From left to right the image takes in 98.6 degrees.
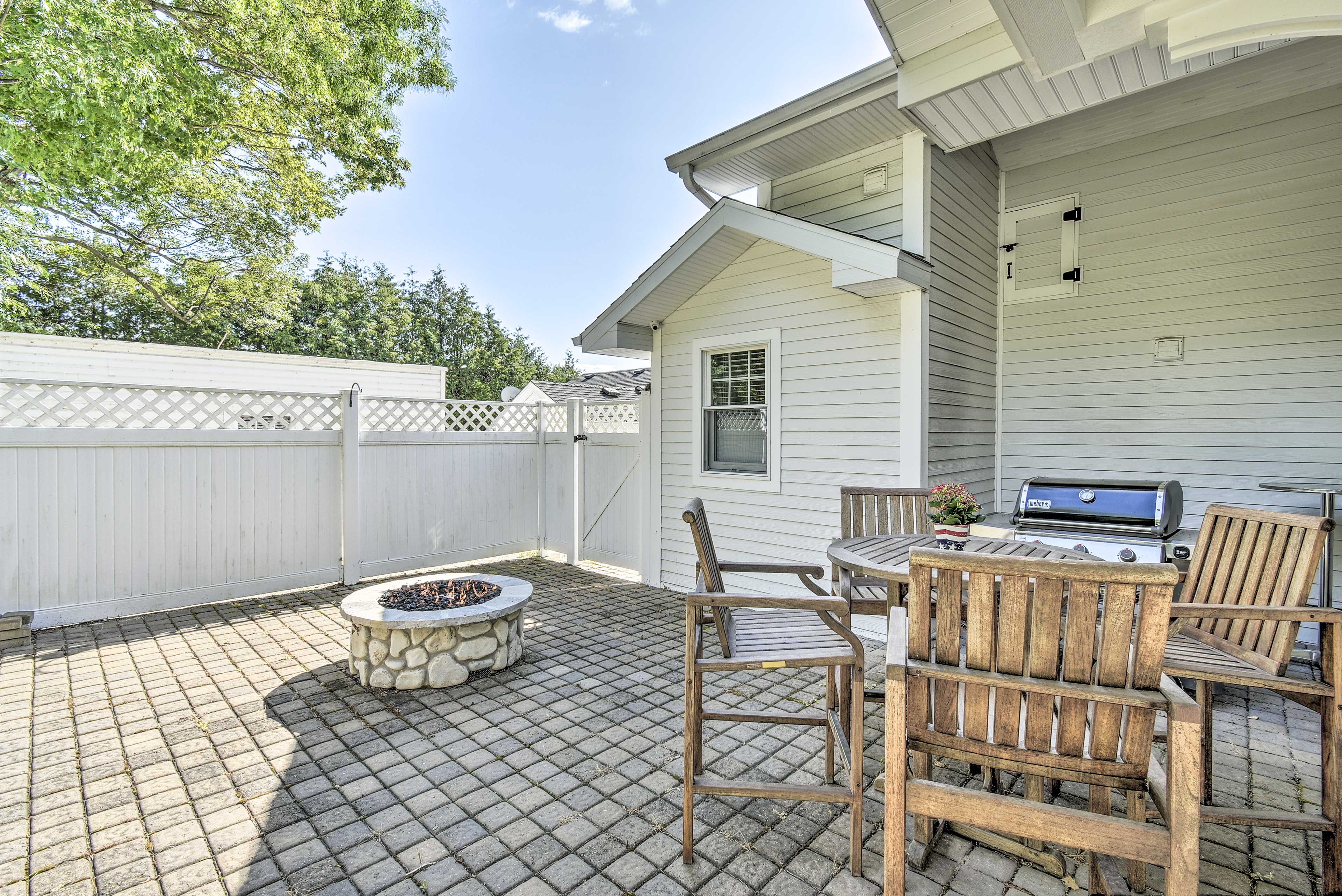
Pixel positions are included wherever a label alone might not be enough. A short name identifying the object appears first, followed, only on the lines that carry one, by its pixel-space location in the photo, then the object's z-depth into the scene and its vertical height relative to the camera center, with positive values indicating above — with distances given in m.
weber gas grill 3.37 -0.49
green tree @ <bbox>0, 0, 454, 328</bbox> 4.11 +3.28
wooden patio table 2.29 -0.52
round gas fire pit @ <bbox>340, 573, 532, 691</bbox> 3.27 -1.17
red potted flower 2.64 -0.36
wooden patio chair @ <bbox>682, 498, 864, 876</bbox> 1.90 -0.76
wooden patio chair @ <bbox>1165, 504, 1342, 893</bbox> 1.79 -0.63
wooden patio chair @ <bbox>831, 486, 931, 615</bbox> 3.33 -0.43
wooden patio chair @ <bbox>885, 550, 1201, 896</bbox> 1.29 -0.63
